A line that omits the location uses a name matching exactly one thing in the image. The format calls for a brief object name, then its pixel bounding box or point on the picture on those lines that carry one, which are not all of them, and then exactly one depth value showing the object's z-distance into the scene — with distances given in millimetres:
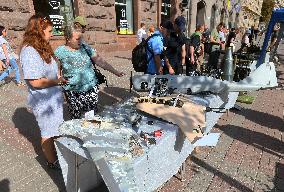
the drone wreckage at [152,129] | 2080
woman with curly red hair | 2598
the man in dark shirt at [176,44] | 5148
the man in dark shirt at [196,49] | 7219
